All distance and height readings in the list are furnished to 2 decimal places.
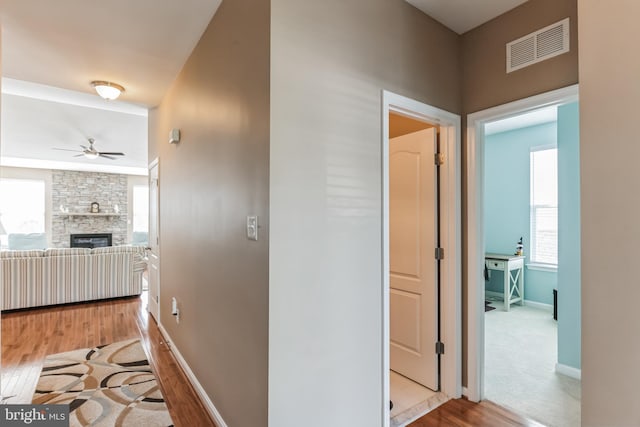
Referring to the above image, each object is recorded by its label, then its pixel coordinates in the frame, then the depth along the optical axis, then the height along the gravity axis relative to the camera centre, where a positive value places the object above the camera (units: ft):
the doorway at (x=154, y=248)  13.19 -1.53
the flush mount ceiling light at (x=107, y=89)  10.82 +4.37
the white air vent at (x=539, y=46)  6.41 +3.68
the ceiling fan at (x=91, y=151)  19.34 +3.89
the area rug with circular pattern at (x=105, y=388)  7.18 -4.71
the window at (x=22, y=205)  26.32 +0.70
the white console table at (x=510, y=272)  15.75 -3.08
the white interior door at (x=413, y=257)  8.29 -1.19
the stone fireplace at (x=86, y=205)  28.53 +0.85
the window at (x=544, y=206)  16.11 +0.47
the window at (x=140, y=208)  32.14 +0.58
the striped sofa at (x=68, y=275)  14.89 -3.18
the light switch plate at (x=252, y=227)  5.27 -0.23
